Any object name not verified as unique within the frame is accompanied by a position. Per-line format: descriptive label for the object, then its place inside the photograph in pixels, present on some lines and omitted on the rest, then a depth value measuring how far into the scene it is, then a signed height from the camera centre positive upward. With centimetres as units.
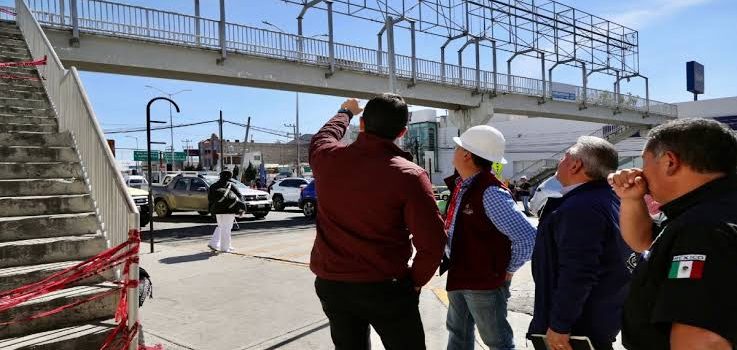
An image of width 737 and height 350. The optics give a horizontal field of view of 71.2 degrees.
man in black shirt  136 -26
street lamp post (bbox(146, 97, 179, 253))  999 +55
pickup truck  1798 -110
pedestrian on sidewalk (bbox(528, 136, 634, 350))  238 -49
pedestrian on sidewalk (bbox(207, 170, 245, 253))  1001 -83
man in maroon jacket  244 -36
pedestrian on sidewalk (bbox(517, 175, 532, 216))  2234 -150
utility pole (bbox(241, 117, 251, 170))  4417 +328
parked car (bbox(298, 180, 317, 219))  1881 -140
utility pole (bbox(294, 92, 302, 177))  4438 +415
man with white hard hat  291 -46
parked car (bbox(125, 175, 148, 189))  3375 -91
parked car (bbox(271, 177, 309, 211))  2311 -131
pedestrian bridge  1361 +332
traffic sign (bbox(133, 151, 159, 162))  4331 +97
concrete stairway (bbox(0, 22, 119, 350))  362 -53
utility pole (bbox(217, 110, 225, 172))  3662 +243
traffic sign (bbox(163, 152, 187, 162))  6410 +133
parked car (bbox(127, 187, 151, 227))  1178 -89
